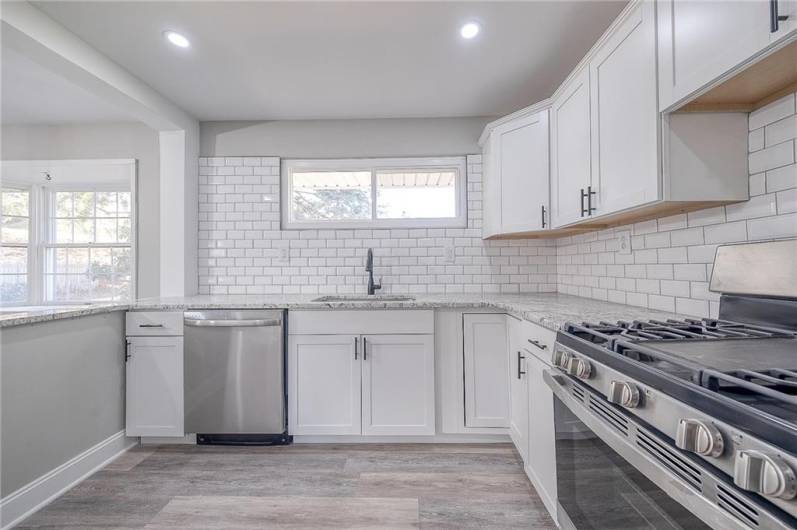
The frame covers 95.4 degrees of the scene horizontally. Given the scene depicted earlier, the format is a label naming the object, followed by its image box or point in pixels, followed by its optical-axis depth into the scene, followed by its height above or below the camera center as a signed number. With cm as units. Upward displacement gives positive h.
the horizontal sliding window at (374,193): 307 +65
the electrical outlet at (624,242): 200 +14
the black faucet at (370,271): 290 -2
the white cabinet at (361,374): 233 -68
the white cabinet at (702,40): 96 +67
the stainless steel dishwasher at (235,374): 231 -67
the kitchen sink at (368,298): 276 -23
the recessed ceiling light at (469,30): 192 +129
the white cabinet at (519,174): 233 +64
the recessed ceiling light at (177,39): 199 +129
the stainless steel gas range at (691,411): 56 -29
